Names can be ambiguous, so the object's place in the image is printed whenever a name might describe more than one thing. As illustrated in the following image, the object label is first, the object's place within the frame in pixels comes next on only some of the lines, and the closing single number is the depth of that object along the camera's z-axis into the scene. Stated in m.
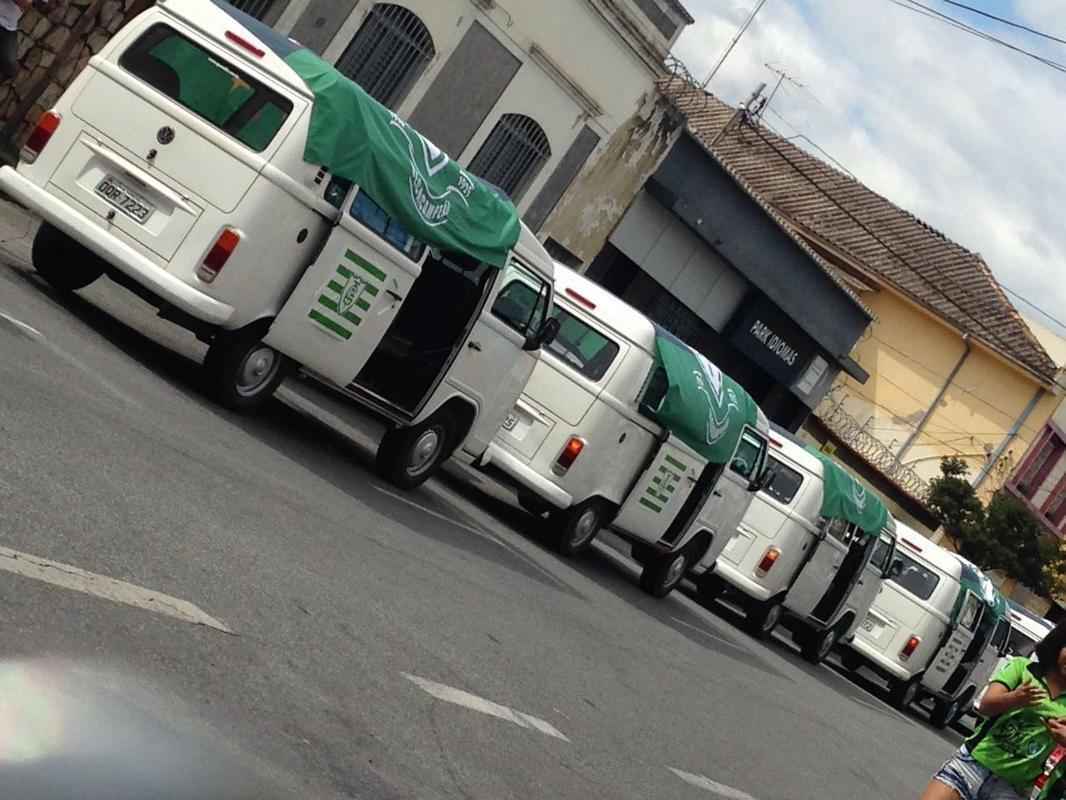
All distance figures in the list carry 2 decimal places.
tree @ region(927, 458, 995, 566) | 51.22
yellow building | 53.22
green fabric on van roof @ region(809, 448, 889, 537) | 23.98
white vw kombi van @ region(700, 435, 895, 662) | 23.61
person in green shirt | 7.71
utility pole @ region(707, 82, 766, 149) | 48.78
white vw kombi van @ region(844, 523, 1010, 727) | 27.08
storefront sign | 41.03
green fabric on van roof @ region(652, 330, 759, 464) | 18.48
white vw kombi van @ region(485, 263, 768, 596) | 17.66
